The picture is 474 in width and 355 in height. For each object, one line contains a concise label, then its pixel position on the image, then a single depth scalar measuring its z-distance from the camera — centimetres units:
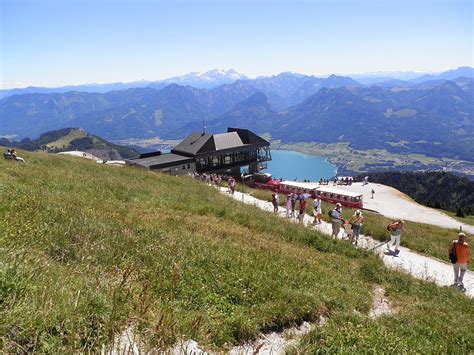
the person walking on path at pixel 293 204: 2442
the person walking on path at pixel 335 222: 1864
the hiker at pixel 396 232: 1783
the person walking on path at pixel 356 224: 1819
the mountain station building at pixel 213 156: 5103
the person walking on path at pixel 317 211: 2322
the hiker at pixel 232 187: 3331
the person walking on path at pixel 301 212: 2222
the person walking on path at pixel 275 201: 2552
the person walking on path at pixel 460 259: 1349
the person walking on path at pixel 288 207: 2403
